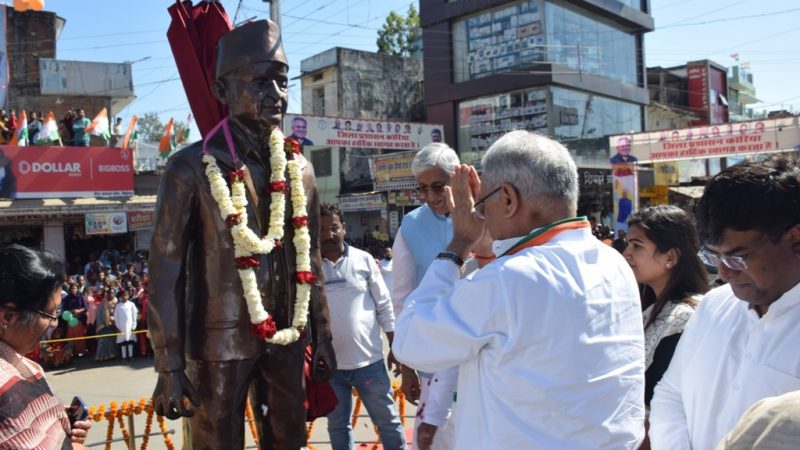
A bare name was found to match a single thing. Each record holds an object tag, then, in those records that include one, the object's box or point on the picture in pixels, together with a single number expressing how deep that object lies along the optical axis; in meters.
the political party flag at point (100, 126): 17.44
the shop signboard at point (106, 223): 16.67
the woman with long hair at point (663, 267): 2.60
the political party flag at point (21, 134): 15.89
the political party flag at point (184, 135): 19.53
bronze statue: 2.50
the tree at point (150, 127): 44.78
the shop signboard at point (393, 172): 20.39
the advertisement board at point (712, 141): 14.98
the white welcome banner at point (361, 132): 17.98
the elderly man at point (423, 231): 3.22
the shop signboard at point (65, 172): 15.41
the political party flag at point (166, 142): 18.58
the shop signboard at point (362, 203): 22.74
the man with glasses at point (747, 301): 1.56
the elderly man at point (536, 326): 1.60
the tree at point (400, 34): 36.91
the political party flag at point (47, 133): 16.03
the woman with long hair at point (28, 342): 1.81
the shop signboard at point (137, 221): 17.20
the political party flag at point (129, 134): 17.05
